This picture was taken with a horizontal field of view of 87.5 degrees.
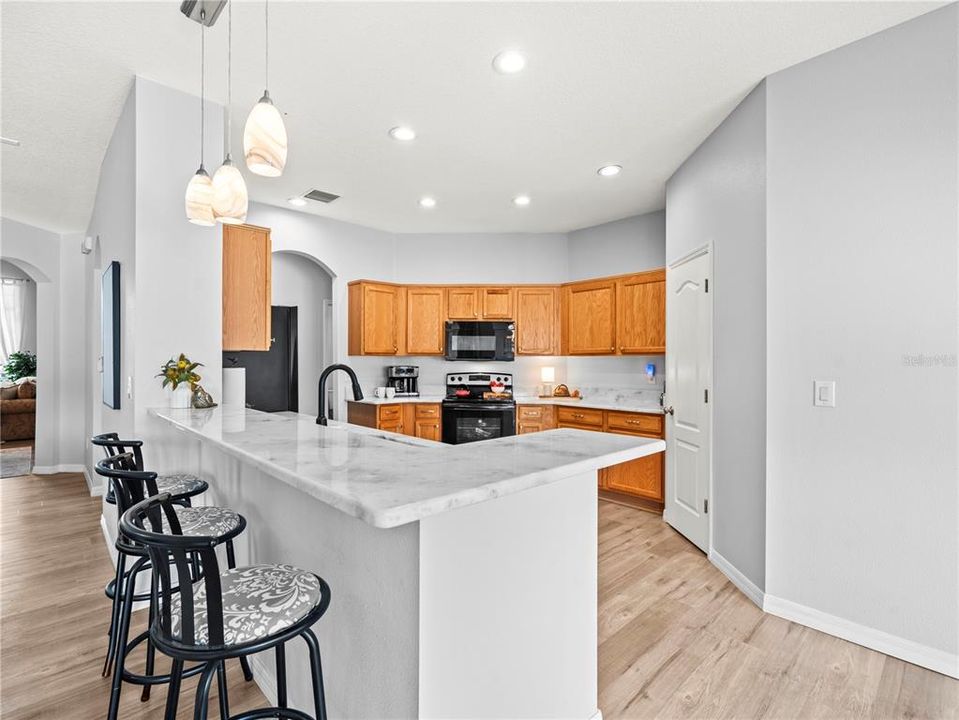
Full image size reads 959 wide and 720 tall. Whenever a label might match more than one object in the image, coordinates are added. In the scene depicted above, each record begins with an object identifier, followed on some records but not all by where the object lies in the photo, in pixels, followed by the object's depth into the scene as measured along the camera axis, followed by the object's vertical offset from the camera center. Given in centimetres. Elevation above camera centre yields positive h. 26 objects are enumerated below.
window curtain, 863 +85
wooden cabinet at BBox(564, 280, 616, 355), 504 +45
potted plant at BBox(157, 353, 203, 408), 250 -9
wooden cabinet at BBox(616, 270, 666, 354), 454 +45
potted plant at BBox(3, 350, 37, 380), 847 -4
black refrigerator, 577 -9
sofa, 726 -68
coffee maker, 564 -20
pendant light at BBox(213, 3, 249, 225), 186 +63
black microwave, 553 +23
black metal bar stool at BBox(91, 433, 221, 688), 197 -52
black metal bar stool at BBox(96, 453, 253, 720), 167 -60
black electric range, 521 -59
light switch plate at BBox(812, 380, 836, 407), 234 -16
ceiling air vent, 442 +149
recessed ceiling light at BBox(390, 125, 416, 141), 317 +147
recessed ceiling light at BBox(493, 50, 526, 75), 238 +145
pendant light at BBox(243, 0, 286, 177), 157 +71
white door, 323 -25
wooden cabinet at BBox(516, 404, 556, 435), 520 -59
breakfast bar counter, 114 -55
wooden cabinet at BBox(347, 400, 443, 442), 523 -60
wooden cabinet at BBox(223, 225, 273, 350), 299 +46
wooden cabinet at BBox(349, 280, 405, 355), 532 +48
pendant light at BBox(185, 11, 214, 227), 196 +64
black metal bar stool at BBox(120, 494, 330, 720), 109 -60
